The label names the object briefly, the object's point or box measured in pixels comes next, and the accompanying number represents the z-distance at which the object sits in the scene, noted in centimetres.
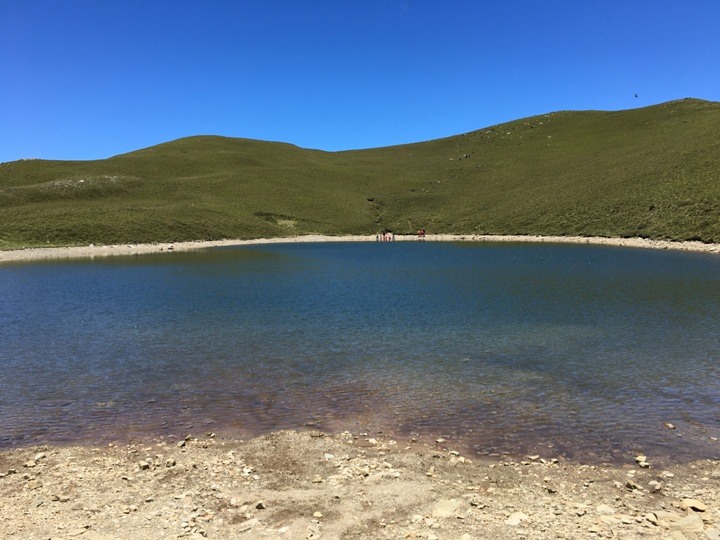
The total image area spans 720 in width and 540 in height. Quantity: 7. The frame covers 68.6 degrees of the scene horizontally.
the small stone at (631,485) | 981
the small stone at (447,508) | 888
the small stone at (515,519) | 848
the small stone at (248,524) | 846
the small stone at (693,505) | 885
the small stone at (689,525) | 817
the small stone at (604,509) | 882
